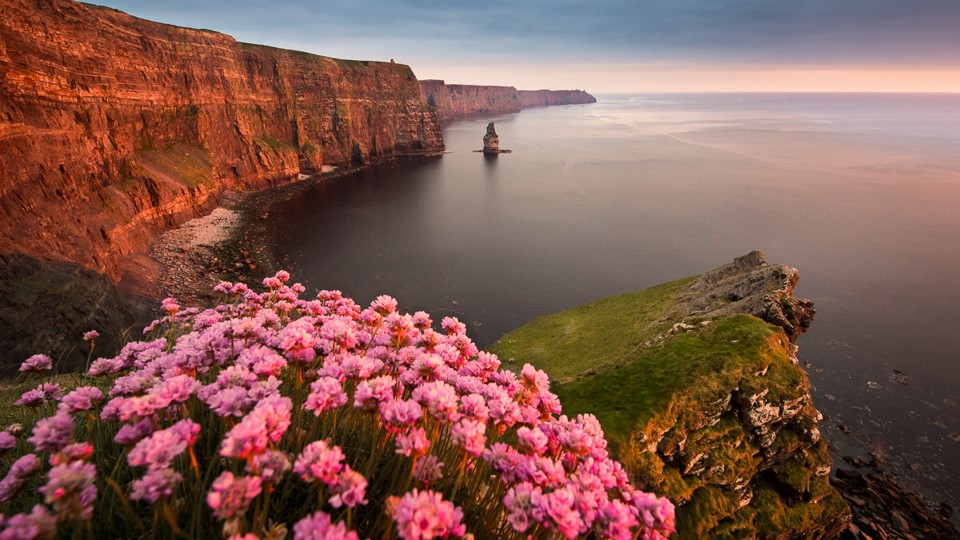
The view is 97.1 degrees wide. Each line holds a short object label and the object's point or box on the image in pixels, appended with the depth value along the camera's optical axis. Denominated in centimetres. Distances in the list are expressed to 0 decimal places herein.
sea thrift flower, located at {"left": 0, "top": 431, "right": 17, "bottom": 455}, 395
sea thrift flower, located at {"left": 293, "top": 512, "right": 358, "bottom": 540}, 262
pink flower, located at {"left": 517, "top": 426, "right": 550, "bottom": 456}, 420
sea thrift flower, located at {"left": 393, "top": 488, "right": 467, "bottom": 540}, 275
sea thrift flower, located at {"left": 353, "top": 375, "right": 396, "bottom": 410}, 381
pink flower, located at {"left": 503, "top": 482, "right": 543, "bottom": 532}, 332
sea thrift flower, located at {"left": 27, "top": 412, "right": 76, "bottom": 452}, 328
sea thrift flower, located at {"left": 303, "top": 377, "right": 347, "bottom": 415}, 376
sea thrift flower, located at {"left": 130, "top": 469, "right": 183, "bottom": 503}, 267
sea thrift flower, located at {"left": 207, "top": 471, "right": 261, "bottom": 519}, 260
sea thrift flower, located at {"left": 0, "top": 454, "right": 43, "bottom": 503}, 318
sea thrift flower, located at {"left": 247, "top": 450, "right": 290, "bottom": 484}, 285
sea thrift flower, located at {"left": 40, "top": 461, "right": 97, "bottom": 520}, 256
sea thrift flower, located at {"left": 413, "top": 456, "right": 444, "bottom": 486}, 367
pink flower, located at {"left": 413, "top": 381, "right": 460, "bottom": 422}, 386
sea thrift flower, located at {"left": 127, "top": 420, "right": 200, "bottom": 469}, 275
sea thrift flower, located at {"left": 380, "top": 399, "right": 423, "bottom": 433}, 368
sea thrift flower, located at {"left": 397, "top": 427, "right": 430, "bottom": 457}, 348
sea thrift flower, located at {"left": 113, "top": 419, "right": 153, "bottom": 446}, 321
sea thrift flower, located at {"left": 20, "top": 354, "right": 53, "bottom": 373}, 572
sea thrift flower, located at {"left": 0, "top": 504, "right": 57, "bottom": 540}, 241
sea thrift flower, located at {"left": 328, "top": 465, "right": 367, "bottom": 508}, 291
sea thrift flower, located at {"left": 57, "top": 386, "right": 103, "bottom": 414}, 394
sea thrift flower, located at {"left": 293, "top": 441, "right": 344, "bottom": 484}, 296
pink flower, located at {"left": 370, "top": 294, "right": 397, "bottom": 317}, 698
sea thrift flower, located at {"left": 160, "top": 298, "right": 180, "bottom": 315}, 842
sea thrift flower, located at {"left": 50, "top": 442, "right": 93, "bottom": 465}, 292
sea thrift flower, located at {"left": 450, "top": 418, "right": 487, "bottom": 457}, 375
